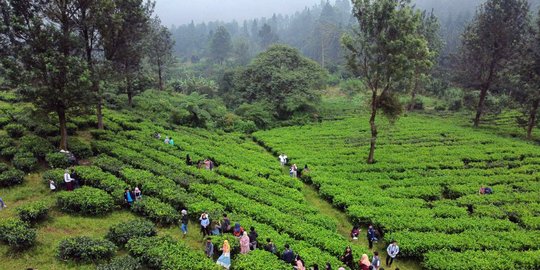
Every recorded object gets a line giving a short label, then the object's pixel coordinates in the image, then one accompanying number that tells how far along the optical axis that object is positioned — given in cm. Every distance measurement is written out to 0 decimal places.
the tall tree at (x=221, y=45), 12626
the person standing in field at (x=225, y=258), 1528
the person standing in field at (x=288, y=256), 1588
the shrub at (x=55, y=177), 2056
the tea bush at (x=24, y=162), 2175
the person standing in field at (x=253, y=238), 1674
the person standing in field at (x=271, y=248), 1656
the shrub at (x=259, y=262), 1506
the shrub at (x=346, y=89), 6756
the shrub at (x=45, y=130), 2683
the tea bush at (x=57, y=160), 2261
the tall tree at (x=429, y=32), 5050
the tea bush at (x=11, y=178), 2014
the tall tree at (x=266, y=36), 14838
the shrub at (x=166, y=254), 1470
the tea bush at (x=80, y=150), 2485
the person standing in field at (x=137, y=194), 1986
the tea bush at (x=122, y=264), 1408
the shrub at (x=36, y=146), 2352
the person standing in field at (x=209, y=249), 1590
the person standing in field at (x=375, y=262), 1600
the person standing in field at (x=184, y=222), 1783
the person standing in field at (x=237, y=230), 1739
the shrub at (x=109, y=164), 2288
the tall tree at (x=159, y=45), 4804
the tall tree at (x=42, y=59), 2180
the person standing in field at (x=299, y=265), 1529
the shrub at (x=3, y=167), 2100
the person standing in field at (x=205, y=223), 1762
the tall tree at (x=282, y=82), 4691
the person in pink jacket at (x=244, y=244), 1617
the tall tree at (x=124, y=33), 2681
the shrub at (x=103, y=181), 1987
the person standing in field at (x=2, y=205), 1797
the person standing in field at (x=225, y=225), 1791
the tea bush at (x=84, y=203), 1850
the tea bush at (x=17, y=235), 1498
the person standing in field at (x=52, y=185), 2012
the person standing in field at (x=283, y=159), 3088
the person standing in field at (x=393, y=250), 1730
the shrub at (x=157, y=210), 1856
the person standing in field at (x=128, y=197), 1962
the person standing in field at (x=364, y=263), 1581
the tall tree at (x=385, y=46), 2498
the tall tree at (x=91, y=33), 2433
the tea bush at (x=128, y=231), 1653
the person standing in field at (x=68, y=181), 2012
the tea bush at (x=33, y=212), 1694
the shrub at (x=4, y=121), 2814
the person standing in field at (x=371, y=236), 1886
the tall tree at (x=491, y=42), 3794
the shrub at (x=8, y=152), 2303
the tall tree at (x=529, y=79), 3538
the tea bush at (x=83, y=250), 1489
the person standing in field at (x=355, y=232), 1958
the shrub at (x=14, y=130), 2627
